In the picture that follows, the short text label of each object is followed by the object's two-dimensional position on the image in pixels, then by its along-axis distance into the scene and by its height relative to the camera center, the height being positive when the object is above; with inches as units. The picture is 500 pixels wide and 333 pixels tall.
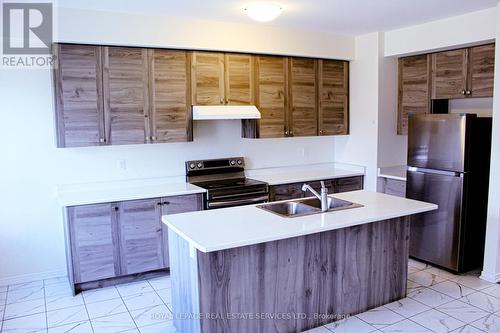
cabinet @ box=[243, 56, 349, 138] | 185.5 +11.8
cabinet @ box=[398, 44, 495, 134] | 163.8 +18.5
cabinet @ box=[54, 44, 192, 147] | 149.8 +10.8
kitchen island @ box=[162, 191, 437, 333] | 103.5 -38.3
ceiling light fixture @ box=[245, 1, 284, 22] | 140.7 +37.3
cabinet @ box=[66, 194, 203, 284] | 145.4 -39.1
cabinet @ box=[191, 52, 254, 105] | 170.2 +18.7
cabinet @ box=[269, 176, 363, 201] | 182.7 -28.7
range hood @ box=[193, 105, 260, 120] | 167.0 +4.8
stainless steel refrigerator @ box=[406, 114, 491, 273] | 155.3 -22.9
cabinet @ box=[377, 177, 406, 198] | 184.9 -28.2
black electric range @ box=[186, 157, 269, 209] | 166.9 -24.5
